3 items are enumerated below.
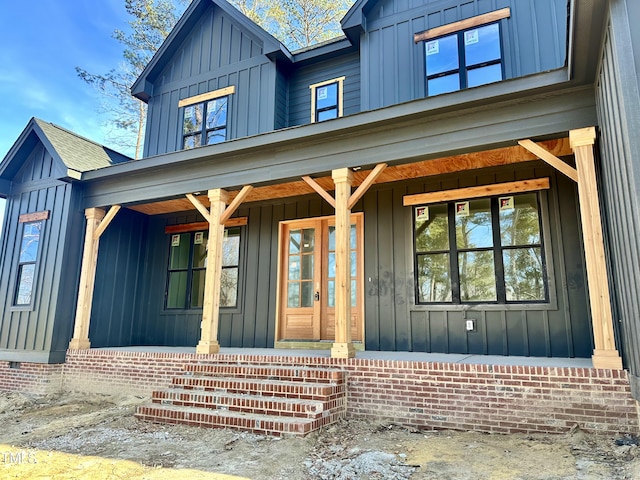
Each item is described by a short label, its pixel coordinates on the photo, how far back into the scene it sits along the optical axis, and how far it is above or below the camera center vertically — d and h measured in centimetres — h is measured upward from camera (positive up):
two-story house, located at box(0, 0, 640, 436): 448 +190
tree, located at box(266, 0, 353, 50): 1556 +1076
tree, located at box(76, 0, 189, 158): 1644 +973
